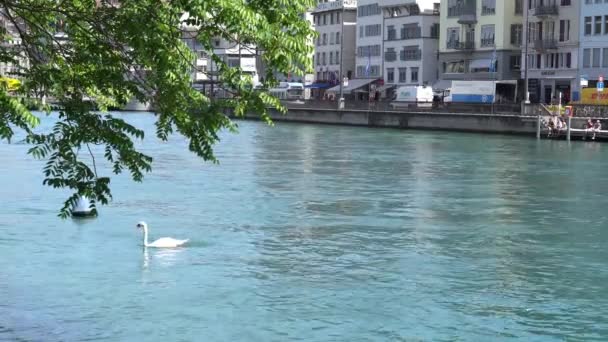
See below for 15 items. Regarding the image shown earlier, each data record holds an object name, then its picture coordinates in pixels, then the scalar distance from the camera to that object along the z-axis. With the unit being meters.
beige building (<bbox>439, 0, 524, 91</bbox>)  101.44
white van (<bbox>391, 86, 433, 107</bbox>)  101.50
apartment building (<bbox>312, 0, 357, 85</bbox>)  132.62
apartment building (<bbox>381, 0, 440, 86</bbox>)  114.38
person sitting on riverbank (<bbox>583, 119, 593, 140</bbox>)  70.81
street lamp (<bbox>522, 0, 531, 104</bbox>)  85.34
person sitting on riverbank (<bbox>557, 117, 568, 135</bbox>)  72.19
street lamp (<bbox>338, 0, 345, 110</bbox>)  113.76
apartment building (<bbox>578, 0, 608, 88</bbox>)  89.94
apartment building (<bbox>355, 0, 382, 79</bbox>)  123.25
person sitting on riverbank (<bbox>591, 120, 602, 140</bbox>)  70.51
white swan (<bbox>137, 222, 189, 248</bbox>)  22.74
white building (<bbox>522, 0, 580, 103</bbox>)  92.56
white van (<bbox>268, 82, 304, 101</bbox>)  133.62
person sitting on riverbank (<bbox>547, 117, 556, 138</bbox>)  72.28
